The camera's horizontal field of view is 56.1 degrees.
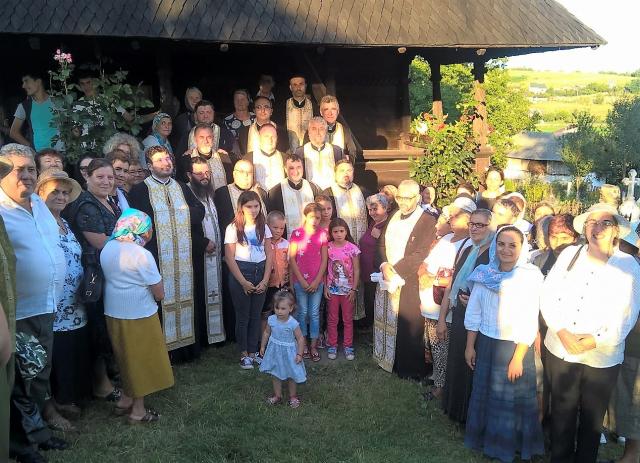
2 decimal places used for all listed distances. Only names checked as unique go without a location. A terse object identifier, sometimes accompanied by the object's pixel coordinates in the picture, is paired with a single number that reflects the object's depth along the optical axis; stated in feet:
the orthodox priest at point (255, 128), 20.54
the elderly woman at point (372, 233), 18.45
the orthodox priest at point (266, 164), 20.12
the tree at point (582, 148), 134.92
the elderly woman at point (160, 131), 20.16
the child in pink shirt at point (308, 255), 17.93
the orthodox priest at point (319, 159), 20.48
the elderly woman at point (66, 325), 13.19
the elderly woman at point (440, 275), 14.98
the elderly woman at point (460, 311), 13.29
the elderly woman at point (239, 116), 22.38
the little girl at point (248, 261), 17.17
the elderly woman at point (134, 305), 13.09
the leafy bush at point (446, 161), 24.26
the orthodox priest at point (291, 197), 19.31
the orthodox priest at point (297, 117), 24.06
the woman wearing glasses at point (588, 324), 11.27
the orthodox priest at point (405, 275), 16.49
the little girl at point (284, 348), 14.89
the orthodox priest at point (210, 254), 18.17
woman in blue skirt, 12.00
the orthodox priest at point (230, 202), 17.98
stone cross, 24.35
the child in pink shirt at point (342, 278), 18.25
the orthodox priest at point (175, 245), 16.89
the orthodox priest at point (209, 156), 18.97
